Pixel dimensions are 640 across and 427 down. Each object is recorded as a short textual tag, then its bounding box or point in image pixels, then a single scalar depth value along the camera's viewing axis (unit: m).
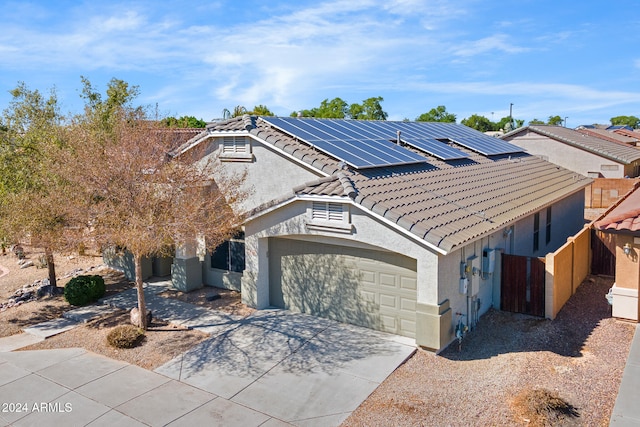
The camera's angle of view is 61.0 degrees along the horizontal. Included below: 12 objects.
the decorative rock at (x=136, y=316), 13.70
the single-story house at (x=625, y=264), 13.08
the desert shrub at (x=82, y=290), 15.78
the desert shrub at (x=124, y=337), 12.58
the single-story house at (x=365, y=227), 11.95
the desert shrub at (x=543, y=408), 8.84
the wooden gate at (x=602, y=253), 17.62
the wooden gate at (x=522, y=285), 13.84
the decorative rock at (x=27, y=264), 22.14
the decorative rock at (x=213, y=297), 15.95
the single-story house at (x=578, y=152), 35.81
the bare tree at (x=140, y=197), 12.20
